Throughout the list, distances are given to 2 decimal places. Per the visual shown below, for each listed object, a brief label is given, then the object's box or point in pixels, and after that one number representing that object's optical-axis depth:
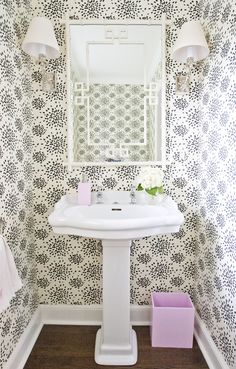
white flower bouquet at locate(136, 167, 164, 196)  1.76
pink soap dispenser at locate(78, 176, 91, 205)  1.86
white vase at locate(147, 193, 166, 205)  1.89
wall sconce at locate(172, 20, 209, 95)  1.66
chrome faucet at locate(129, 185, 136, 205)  1.91
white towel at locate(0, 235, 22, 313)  1.28
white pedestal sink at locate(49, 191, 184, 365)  1.43
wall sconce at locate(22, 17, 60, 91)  1.66
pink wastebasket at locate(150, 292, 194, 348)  1.81
